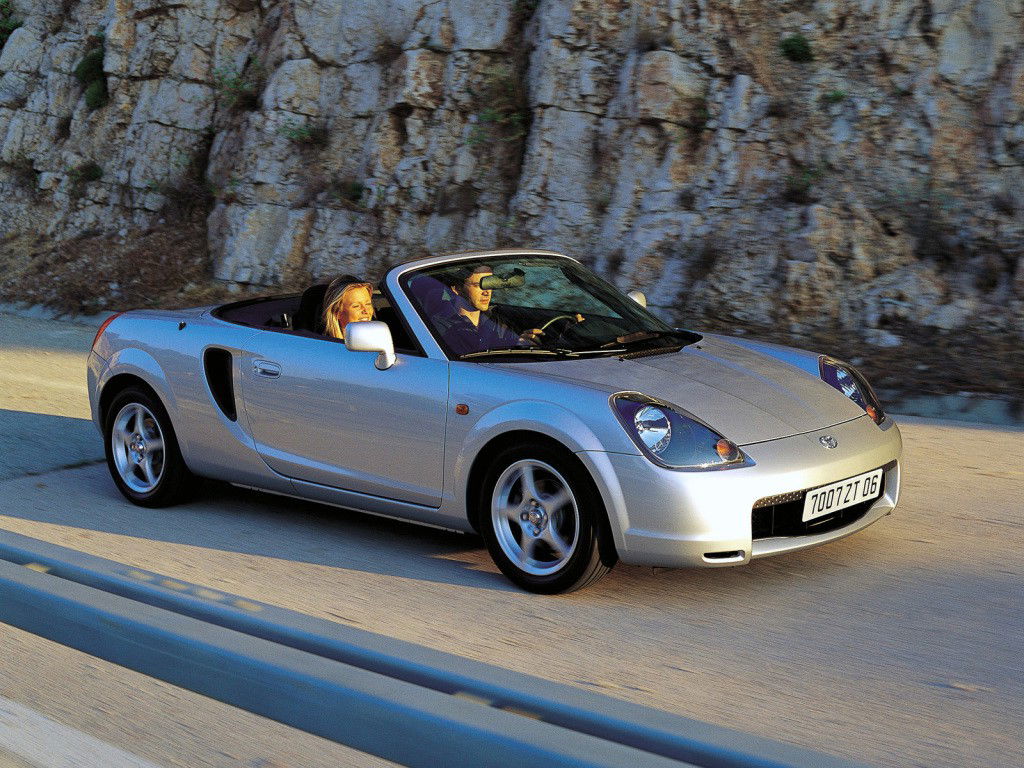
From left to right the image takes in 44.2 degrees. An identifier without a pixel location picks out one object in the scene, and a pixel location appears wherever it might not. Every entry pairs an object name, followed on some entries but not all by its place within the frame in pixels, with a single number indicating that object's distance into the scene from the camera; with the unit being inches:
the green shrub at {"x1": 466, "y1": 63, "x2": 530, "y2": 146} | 537.3
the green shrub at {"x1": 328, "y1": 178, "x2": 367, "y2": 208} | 578.6
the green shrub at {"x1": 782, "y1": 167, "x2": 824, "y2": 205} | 433.4
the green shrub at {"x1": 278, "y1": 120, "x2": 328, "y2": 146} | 613.0
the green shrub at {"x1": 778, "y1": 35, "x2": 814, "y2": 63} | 461.7
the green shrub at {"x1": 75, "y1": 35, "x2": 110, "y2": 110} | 738.8
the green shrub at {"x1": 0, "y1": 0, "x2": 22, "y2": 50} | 818.8
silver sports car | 177.6
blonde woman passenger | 226.8
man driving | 207.3
